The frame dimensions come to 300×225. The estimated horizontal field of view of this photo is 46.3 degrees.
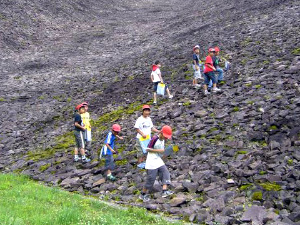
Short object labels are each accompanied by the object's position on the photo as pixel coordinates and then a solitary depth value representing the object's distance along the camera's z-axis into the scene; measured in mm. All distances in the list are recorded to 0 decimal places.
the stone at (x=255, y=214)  7508
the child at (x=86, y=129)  13149
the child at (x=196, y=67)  16391
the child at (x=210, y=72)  15039
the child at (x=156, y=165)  9398
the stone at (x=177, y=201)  8914
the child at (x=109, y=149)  11320
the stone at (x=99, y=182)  11383
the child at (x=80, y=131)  12797
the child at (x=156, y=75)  15550
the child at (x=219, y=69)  15898
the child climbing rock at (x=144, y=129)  10914
